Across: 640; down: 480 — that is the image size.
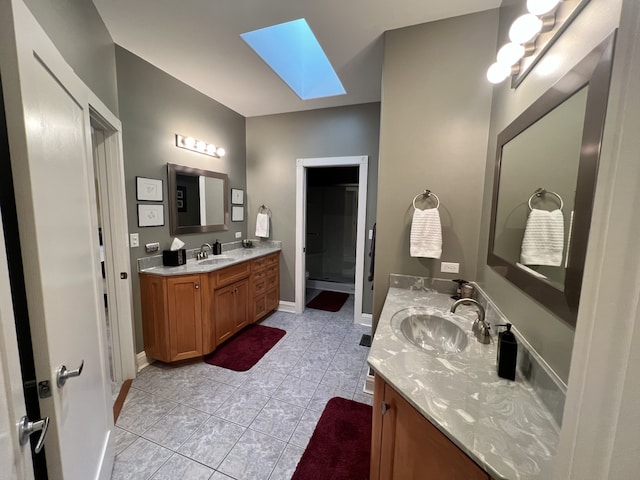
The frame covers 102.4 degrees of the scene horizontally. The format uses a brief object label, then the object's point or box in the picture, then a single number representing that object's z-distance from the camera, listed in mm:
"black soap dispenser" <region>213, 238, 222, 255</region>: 3077
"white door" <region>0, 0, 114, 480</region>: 702
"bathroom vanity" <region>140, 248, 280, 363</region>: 2246
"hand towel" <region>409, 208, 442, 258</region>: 1763
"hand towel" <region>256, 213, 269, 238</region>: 3562
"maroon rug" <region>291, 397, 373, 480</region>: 1438
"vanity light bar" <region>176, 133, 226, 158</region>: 2608
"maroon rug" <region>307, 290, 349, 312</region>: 3920
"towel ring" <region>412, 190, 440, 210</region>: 1831
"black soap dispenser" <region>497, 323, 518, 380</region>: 972
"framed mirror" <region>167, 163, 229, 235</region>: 2564
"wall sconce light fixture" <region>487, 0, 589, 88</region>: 957
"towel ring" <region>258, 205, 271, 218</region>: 3619
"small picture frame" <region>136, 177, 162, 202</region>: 2225
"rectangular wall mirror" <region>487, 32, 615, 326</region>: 744
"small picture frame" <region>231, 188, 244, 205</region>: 3400
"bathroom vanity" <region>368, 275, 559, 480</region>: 700
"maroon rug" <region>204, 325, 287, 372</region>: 2445
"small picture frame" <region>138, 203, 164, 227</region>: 2254
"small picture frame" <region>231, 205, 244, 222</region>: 3424
